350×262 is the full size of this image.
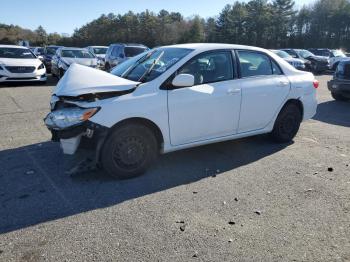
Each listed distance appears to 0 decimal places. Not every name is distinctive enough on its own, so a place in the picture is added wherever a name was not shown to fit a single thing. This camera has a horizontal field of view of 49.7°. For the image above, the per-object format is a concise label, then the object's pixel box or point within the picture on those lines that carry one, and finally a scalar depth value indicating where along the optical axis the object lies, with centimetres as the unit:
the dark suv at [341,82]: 1153
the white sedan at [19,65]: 1415
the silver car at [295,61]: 2245
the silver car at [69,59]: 1685
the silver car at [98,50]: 2743
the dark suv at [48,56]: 2255
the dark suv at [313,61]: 2552
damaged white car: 460
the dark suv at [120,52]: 1800
